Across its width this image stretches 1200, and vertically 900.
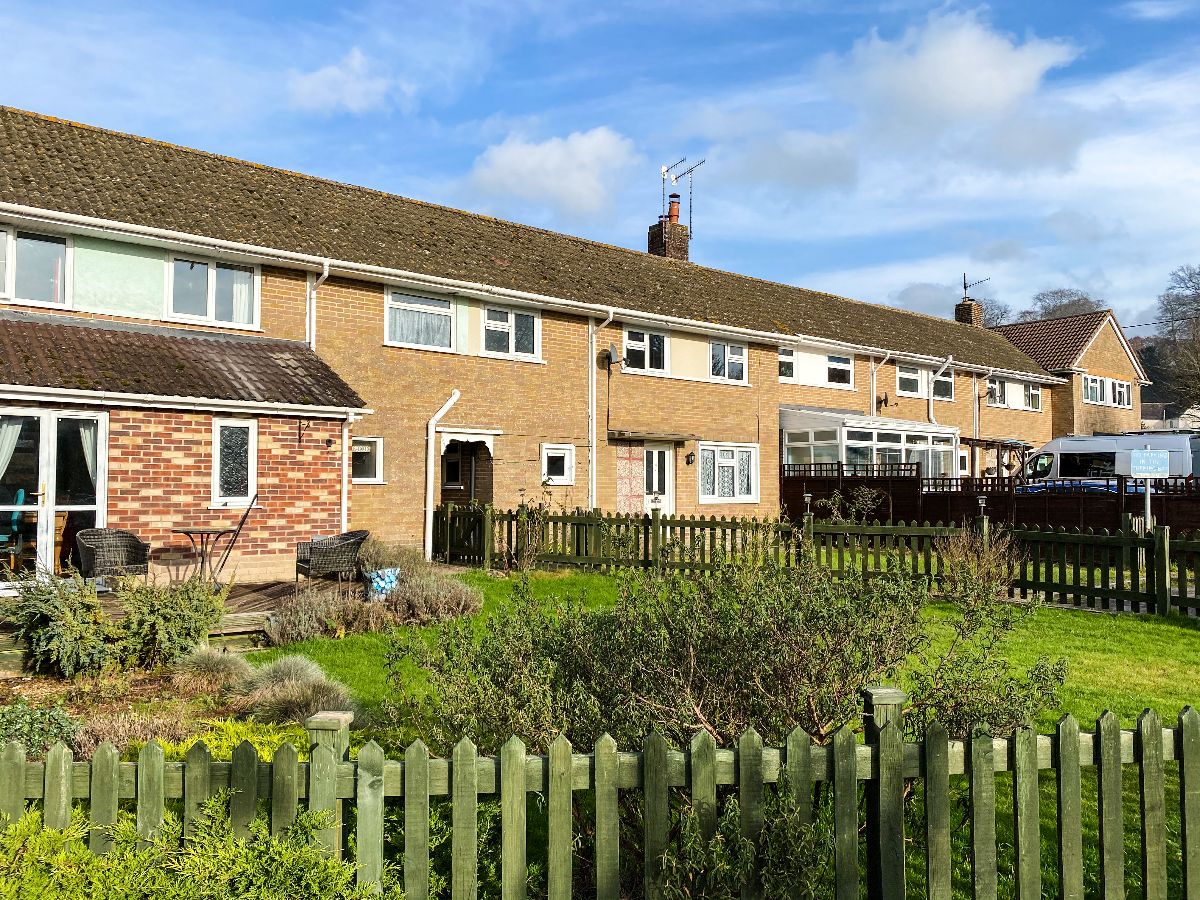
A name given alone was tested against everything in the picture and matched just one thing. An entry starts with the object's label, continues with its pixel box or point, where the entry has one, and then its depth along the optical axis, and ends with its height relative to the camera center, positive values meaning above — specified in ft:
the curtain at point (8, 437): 39.60 +2.36
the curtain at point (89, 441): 41.95 +2.30
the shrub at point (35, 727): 16.39 -4.43
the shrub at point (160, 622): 25.50 -3.78
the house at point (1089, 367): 126.52 +18.08
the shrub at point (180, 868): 9.54 -4.10
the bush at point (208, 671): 24.44 -5.07
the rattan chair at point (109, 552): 36.81 -2.57
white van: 90.79 +3.59
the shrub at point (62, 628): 24.72 -3.83
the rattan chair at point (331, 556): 41.14 -3.00
